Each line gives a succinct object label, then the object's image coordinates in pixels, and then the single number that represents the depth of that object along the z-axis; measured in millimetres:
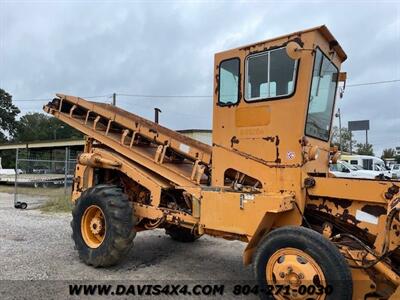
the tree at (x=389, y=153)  78512
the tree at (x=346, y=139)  61581
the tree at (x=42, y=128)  92762
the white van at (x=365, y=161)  31692
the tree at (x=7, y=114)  71938
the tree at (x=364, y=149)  63925
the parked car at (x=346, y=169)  21316
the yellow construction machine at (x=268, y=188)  4348
